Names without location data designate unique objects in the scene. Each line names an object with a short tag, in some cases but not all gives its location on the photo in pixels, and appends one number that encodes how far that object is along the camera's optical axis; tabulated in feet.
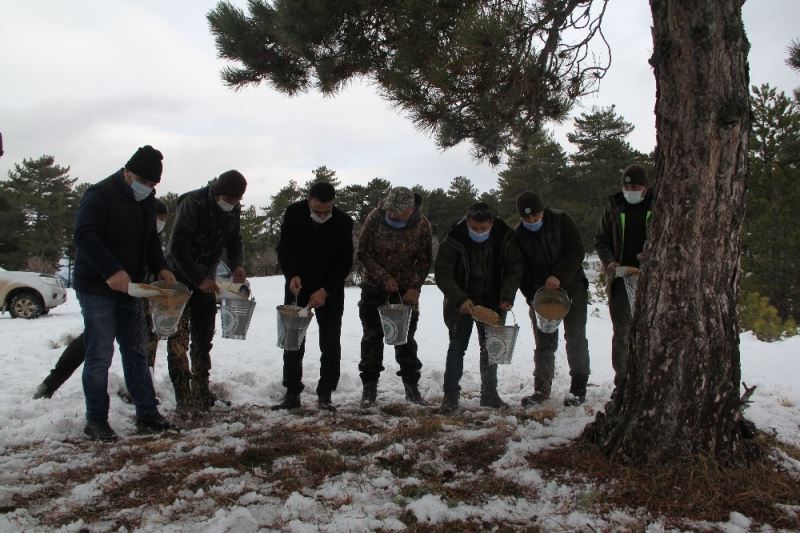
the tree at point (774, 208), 61.52
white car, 40.50
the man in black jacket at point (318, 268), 15.29
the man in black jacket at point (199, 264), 14.06
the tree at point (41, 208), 125.59
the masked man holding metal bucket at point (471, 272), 14.75
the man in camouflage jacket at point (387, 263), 15.52
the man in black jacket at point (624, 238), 14.53
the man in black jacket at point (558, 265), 15.11
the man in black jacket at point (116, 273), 11.87
